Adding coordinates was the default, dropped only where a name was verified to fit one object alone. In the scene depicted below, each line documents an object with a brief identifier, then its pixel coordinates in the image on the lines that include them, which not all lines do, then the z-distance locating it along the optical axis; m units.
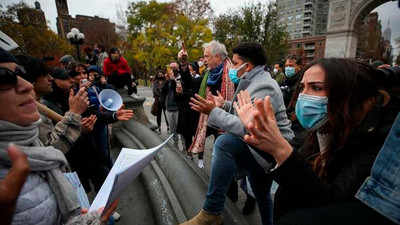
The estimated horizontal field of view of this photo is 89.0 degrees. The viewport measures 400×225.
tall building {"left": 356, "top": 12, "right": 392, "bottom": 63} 37.78
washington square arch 14.09
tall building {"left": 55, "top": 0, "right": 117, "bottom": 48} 28.14
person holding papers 0.89
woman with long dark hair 0.90
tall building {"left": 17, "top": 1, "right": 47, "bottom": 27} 19.23
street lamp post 11.73
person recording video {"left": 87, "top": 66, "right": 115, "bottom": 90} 3.70
